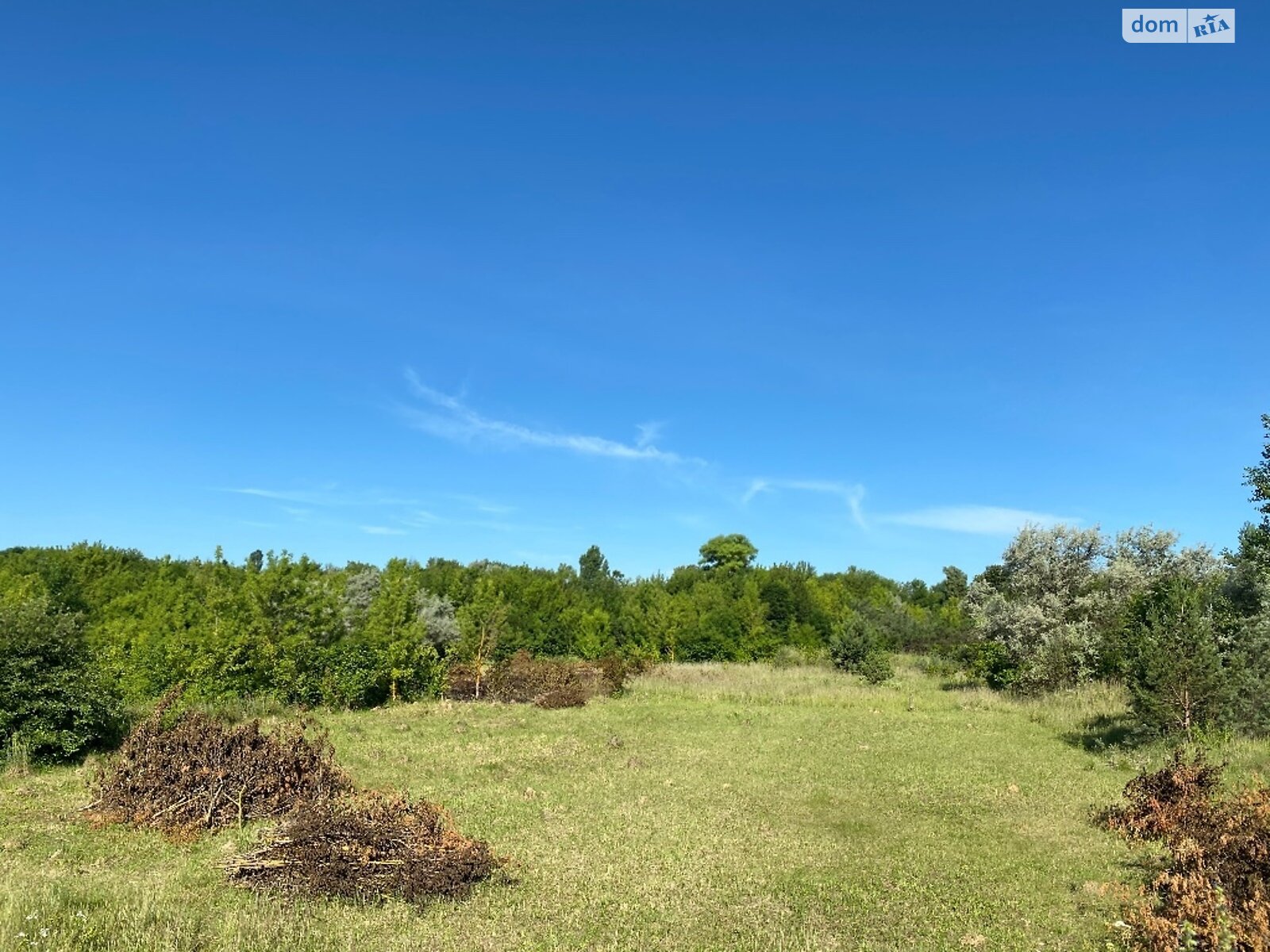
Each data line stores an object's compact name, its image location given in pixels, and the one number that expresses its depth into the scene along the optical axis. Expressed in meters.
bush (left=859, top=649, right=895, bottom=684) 38.21
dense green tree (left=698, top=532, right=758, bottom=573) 88.00
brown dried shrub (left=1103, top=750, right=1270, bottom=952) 6.25
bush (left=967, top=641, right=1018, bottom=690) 32.56
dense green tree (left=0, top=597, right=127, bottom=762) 15.32
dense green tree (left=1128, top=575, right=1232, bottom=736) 16.95
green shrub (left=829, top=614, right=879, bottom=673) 42.53
